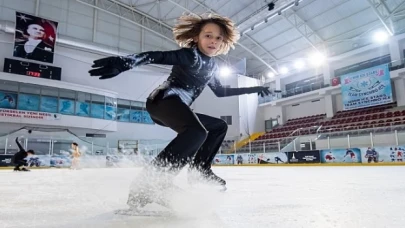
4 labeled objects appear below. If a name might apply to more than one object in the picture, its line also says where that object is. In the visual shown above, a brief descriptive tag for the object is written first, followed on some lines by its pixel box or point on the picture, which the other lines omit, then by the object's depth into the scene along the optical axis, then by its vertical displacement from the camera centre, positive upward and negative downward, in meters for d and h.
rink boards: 7.86 -0.21
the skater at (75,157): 8.61 -0.09
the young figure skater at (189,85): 1.20 +0.37
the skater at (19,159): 7.04 -0.10
